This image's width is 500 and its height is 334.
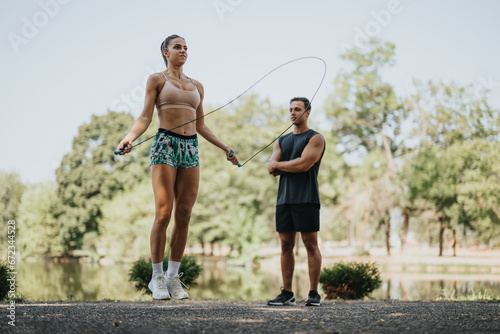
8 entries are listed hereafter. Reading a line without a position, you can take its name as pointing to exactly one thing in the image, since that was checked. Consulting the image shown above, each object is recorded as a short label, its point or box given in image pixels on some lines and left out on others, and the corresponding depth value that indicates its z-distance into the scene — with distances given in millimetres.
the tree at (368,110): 33031
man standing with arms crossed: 5152
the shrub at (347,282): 8461
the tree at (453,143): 28938
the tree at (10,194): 41531
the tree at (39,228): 37000
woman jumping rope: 4500
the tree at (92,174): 36125
